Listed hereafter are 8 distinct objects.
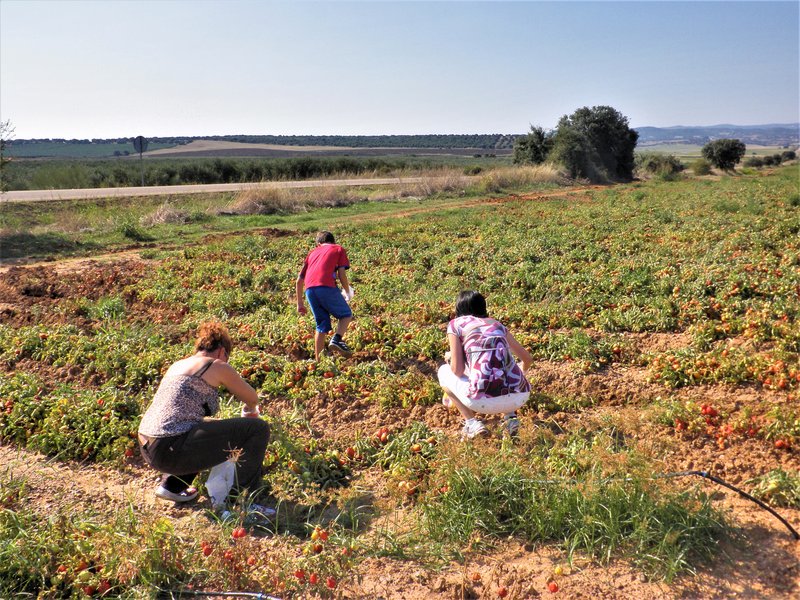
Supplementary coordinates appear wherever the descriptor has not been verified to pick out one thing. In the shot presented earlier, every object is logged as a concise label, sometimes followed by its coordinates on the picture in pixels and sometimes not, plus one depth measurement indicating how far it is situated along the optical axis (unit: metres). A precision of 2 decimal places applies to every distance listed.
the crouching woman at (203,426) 4.21
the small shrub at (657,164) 46.33
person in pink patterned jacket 4.74
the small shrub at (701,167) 49.41
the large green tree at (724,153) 53.00
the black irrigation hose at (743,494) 3.59
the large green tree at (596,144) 40.22
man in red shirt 6.80
